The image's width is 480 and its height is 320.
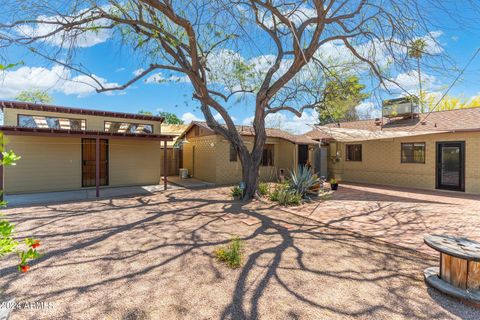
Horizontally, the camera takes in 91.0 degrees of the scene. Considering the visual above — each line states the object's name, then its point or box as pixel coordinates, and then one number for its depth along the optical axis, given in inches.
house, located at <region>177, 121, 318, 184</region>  535.9
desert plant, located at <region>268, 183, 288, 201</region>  358.0
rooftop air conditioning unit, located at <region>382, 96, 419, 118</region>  505.7
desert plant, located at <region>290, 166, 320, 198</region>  370.6
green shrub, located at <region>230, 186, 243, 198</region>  373.7
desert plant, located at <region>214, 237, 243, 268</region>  153.4
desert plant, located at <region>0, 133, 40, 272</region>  63.1
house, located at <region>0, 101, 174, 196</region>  378.9
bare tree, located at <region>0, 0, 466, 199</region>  241.3
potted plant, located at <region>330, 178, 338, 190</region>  465.1
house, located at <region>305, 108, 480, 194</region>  403.9
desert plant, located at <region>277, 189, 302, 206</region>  336.0
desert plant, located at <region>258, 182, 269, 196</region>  399.5
